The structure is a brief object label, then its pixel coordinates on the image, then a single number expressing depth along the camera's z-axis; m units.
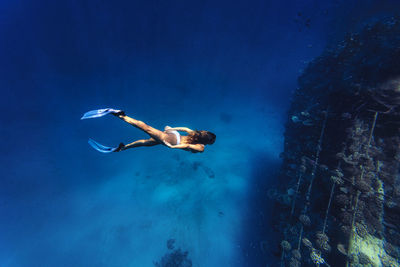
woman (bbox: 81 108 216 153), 3.95
